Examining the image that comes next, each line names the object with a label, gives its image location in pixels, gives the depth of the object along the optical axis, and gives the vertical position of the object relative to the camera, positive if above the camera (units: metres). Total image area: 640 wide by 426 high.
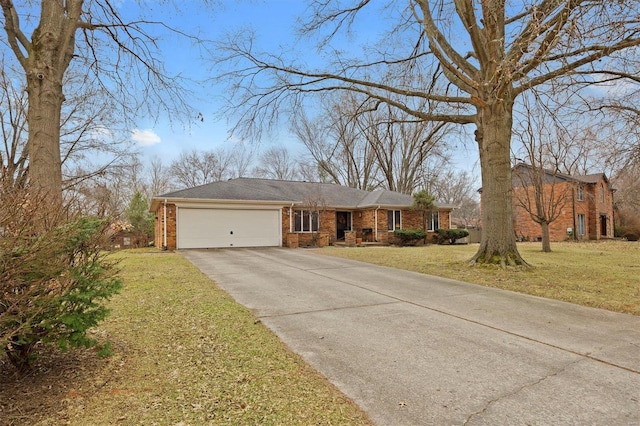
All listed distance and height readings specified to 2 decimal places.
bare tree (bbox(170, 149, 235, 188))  37.03 +6.44
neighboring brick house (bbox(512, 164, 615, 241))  25.31 +0.62
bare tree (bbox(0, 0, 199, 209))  6.16 +2.87
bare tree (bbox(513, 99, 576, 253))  15.23 +3.08
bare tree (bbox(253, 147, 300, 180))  38.75 +6.72
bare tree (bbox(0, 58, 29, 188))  17.20 +5.75
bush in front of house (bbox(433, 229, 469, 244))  22.31 -0.70
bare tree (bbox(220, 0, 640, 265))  5.50 +3.92
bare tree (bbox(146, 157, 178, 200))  35.88 +5.17
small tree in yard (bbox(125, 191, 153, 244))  23.50 +0.88
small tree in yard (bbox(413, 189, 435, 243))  21.08 +1.35
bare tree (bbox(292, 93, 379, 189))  32.47 +6.21
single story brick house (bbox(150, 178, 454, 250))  16.83 +0.63
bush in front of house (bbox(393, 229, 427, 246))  20.30 -0.63
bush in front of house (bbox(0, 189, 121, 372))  2.50 -0.38
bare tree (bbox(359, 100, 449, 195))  32.47 +5.85
